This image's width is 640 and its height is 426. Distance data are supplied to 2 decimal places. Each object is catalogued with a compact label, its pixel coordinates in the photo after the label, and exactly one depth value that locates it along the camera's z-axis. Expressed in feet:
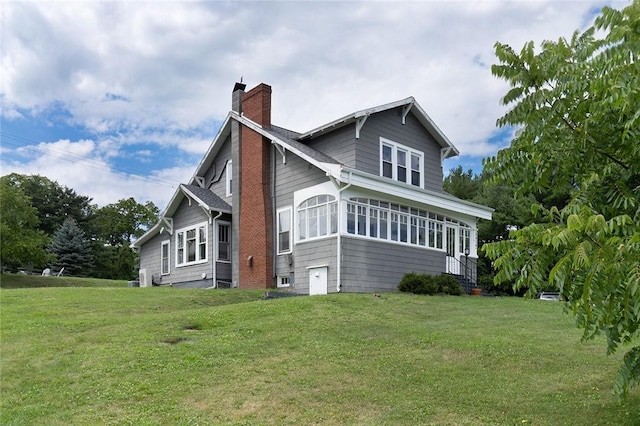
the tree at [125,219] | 195.42
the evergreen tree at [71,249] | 152.87
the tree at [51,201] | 182.70
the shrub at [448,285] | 64.49
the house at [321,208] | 62.08
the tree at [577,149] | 15.20
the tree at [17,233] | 88.28
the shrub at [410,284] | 62.39
